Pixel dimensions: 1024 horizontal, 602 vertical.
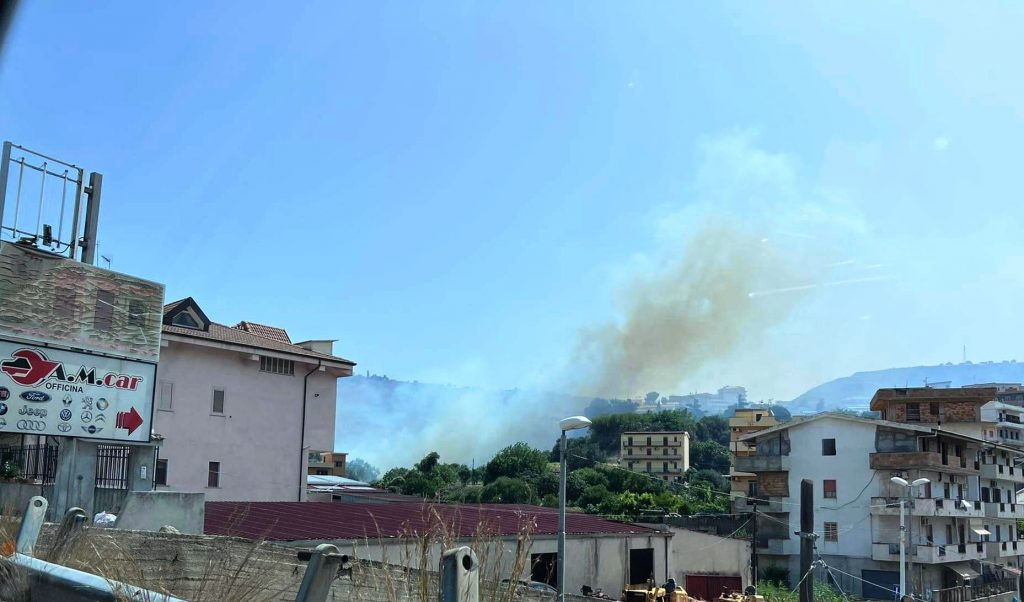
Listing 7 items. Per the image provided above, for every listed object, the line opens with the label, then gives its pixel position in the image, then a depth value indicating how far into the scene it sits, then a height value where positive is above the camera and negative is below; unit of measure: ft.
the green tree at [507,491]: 273.95 -9.19
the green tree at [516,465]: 324.80 -0.94
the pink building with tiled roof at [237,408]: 101.60 +5.54
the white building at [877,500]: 160.66 -5.00
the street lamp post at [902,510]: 91.61 -4.18
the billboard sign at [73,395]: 43.21 +2.73
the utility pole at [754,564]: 116.96 -12.74
